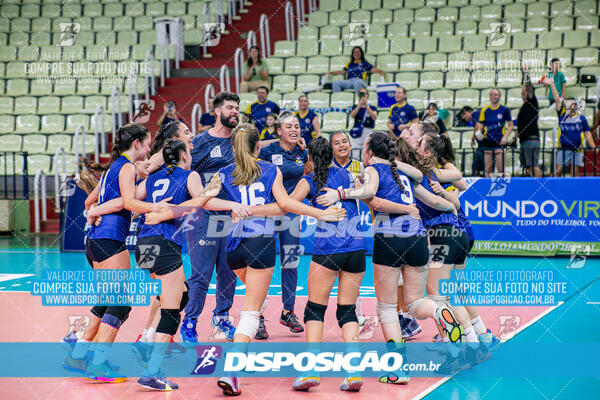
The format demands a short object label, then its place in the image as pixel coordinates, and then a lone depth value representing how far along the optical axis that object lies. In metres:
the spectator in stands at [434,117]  12.33
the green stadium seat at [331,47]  16.80
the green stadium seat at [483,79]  15.10
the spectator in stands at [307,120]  12.55
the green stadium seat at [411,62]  15.94
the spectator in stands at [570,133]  12.34
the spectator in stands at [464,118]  13.17
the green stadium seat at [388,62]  16.02
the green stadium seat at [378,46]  16.50
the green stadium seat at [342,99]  15.18
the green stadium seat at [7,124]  16.95
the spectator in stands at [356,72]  14.88
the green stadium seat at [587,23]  15.80
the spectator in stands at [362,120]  13.01
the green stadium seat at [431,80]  15.34
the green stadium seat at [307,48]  17.14
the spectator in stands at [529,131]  12.28
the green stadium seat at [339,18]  17.59
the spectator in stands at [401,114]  12.64
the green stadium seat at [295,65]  16.77
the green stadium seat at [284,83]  16.28
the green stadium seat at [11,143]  16.48
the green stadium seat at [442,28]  16.67
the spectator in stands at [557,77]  12.63
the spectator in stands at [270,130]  12.01
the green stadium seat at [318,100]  15.27
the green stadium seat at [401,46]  16.39
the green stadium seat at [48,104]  17.14
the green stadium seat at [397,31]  16.83
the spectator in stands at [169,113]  13.11
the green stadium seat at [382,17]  17.39
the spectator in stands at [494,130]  12.34
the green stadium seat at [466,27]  16.34
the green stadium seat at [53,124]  16.67
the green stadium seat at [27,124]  16.83
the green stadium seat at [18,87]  17.47
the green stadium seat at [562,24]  15.84
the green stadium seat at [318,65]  16.58
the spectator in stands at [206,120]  13.27
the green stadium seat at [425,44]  16.22
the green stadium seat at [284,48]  17.46
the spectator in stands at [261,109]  12.68
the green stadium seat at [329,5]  18.42
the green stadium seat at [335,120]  15.06
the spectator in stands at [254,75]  15.82
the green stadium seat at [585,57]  15.05
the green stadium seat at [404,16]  17.30
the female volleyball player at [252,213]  5.07
